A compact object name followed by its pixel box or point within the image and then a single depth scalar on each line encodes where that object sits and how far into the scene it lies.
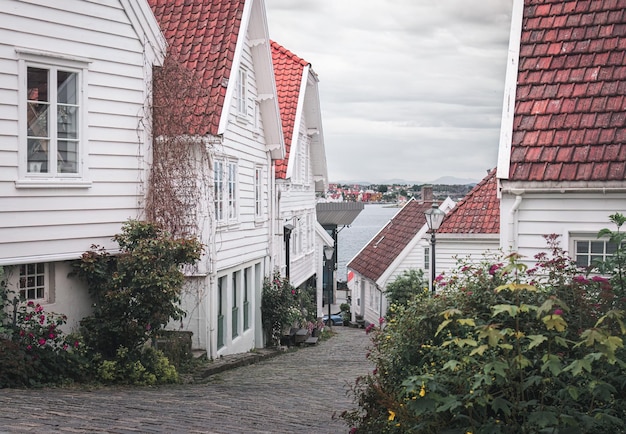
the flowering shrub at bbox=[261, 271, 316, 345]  22.97
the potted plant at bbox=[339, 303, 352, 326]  46.92
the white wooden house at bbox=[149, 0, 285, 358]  16.64
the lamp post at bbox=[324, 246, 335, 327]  31.14
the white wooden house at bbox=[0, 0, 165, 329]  11.66
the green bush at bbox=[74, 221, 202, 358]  12.35
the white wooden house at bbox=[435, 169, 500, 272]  27.72
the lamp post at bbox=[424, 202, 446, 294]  18.36
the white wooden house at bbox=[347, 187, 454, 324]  37.44
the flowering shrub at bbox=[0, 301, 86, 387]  10.63
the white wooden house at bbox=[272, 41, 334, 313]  25.89
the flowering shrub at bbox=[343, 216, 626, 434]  6.07
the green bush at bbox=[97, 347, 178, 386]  12.11
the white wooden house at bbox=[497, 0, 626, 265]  11.31
